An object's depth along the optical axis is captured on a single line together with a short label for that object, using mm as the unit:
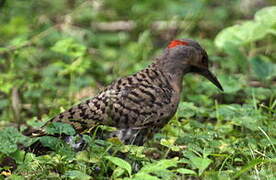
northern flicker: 9078
